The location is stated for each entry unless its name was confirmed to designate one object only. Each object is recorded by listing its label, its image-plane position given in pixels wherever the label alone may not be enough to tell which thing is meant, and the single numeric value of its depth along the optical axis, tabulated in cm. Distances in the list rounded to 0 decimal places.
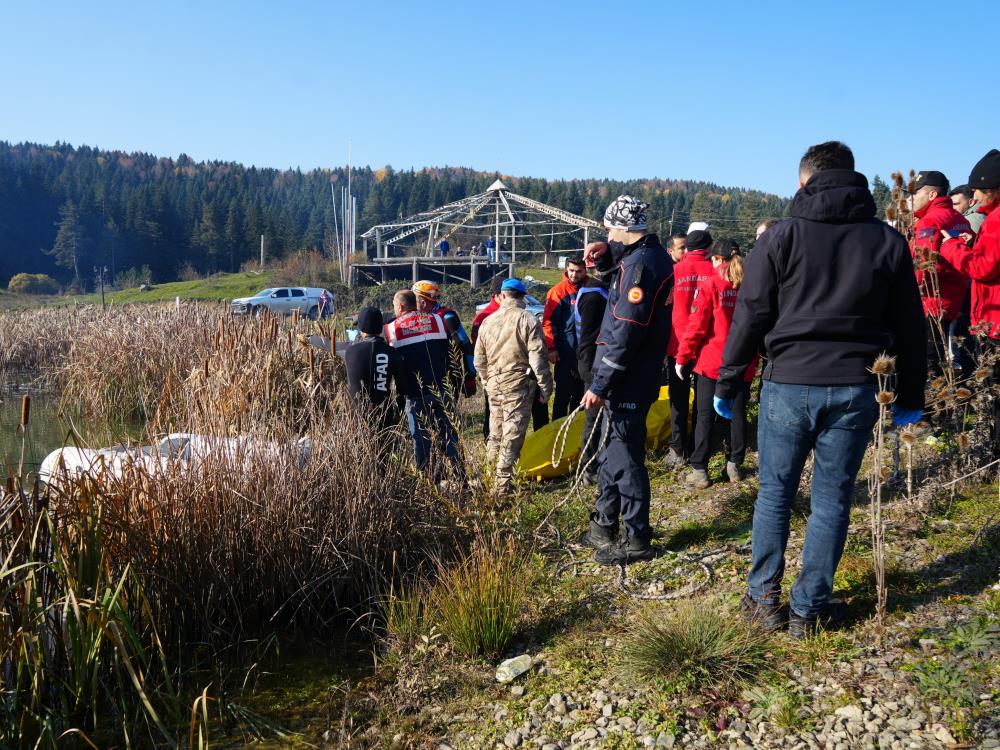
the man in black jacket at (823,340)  288
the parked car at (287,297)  3438
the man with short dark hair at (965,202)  610
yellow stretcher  612
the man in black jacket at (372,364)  560
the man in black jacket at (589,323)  525
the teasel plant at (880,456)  272
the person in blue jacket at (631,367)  401
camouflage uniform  581
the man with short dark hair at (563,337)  695
